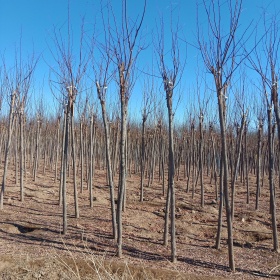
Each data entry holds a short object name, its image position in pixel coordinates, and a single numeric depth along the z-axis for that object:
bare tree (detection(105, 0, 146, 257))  4.49
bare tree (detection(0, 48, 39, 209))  6.93
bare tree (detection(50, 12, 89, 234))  5.46
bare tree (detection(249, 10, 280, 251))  4.79
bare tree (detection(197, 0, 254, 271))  4.09
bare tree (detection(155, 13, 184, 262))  4.40
